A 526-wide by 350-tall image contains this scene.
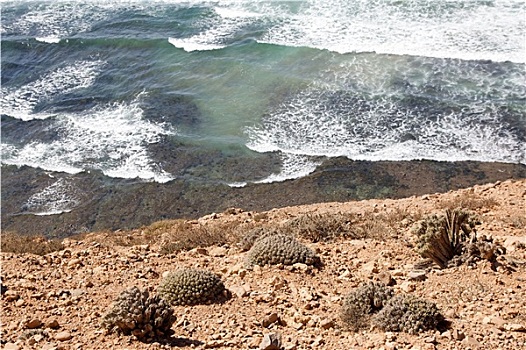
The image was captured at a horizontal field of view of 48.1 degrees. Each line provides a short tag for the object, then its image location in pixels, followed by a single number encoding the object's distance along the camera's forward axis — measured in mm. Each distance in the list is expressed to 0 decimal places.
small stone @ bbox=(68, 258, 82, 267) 9344
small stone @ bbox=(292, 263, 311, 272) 8336
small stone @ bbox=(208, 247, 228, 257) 9742
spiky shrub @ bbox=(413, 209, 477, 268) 8172
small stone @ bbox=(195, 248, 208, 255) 9840
